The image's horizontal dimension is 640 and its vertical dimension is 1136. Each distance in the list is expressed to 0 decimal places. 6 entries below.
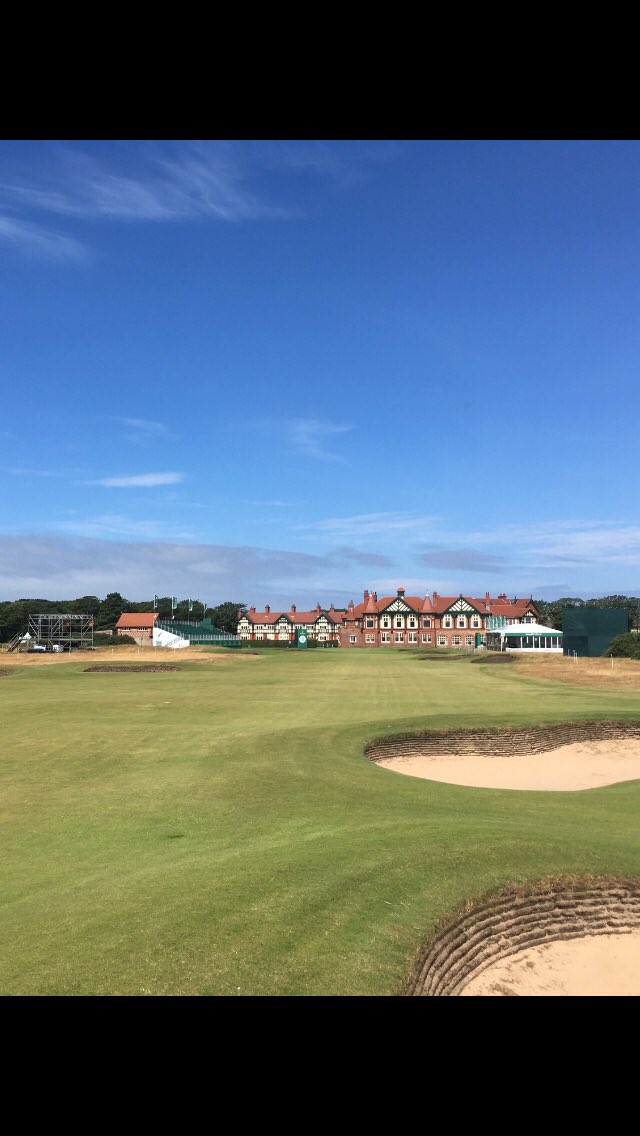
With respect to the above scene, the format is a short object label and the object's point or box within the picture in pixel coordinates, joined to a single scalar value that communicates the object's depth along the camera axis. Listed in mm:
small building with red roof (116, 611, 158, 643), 137750
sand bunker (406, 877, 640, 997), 10008
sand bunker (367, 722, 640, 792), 23234
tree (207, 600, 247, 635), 178988
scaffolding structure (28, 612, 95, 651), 91312
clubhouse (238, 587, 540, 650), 136250
